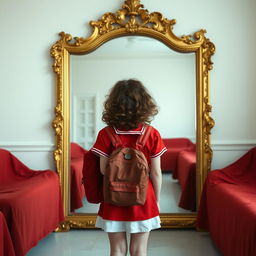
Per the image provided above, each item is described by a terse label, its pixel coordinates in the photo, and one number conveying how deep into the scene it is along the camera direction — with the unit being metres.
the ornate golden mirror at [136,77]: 3.33
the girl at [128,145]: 1.70
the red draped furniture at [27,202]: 2.28
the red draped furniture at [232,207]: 1.97
